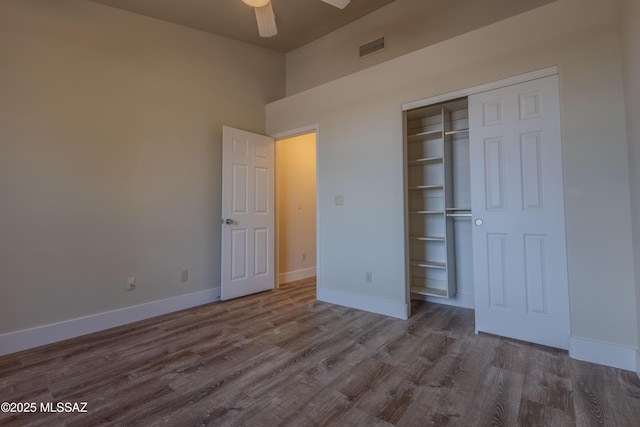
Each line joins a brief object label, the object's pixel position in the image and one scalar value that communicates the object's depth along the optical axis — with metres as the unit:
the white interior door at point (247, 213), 3.56
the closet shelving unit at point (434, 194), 3.13
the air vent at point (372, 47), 3.60
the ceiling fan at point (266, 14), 2.28
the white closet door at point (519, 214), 2.17
